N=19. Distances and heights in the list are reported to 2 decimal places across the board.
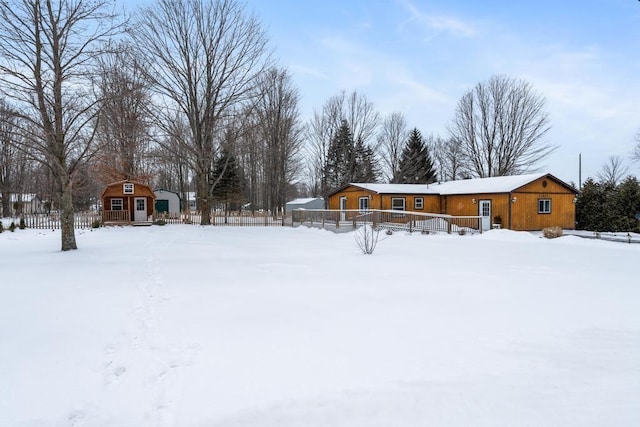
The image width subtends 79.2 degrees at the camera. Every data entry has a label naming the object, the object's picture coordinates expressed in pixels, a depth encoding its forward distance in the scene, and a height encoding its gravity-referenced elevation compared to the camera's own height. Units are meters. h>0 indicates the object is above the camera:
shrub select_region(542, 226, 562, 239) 16.48 -0.86
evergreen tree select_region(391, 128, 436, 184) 41.16 +5.54
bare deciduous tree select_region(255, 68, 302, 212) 35.88 +7.97
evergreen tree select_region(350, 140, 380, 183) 40.97 +5.46
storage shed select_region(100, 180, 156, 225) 25.55 +0.92
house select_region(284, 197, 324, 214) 45.88 +1.33
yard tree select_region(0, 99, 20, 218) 34.77 +3.15
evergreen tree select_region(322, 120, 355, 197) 40.34 +5.76
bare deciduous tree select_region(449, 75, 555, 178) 34.53 +8.16
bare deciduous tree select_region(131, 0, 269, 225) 24.59 +9.29
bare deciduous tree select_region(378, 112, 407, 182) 43.69 +9.06
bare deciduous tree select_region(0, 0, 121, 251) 11.38 +3.85
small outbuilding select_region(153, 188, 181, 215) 37.12 +1.46
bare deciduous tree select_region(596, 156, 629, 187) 52.72 +5.77
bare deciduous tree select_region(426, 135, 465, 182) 43.77 +6.92
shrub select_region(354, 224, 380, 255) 11.89 -1.02
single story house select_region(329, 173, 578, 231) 21.56 +0.86
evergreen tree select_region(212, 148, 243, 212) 37.19 +3.14
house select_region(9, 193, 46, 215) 33.56 +1.38
